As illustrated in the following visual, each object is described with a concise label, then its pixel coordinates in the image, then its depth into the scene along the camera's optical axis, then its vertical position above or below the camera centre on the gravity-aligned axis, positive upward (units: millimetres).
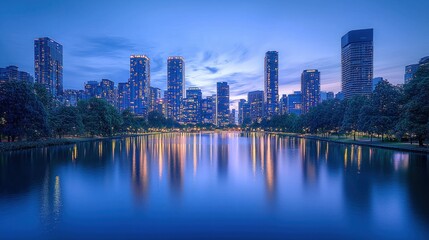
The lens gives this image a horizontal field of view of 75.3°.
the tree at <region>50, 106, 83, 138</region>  59688 -799
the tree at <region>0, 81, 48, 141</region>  42000 +658
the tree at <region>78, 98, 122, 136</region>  71875 +127
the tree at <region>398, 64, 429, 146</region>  34750 +665
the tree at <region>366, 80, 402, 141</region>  48469 +1635
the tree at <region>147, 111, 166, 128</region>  171900 -2132
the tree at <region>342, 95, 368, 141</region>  61750 +902
